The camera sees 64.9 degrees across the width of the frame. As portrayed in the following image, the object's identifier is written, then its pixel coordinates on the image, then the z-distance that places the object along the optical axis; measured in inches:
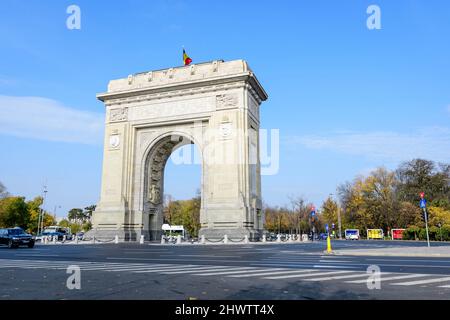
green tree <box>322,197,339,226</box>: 3218.5
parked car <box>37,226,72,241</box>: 2534.9
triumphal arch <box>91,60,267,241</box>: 1368.1
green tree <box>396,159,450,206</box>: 2539.4
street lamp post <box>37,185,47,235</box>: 3273.1
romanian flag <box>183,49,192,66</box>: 1670.8
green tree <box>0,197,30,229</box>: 2886.3
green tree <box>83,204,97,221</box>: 5655.0
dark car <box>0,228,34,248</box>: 1032.8
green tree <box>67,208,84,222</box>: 5908.5
